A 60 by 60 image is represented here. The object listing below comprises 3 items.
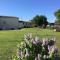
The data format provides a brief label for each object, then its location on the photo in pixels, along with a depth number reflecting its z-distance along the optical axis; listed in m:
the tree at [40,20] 29.70
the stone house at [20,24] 33.68
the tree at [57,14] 21.28
